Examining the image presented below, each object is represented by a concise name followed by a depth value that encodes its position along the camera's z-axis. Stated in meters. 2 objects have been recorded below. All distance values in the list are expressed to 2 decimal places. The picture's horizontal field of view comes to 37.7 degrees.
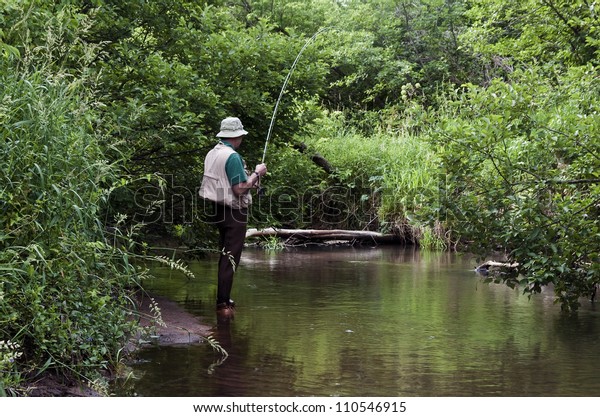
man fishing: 8.05
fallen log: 17.03
